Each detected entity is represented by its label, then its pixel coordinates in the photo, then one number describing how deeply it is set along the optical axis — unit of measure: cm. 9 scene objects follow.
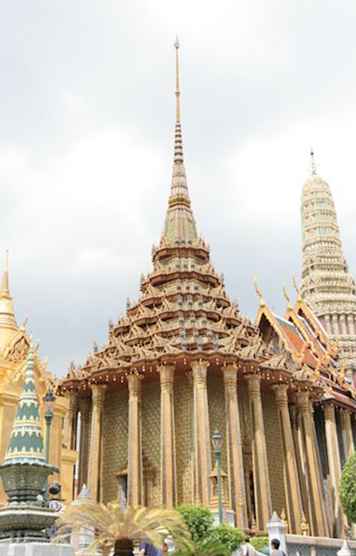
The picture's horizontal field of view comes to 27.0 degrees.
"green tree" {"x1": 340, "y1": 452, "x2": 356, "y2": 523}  2720
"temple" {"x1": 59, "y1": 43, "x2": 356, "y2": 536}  2855
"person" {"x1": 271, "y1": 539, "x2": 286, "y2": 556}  1341
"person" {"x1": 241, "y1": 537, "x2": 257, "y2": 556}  1816
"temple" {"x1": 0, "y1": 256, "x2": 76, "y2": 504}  2516
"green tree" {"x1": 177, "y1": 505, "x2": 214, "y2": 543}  1928
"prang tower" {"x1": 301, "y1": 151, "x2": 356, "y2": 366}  4963
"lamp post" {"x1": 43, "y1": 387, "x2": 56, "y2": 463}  1762
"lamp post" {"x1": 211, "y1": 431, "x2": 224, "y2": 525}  1989
